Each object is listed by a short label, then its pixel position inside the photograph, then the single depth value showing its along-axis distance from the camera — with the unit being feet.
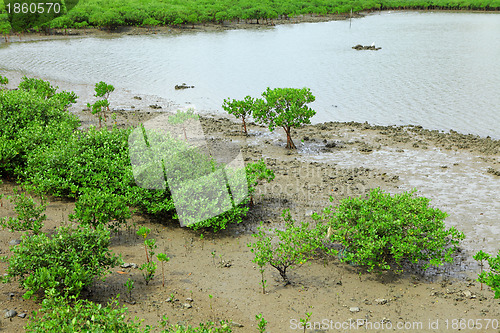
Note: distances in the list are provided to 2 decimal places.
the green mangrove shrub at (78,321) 19.79
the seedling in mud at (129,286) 26.58
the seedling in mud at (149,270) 28.45
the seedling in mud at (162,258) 27.74
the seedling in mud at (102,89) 73.40
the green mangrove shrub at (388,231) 30.22
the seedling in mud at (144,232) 30.60
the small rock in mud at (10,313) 24.09
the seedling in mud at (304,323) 23.28
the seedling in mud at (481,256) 24.89
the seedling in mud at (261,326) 22.30
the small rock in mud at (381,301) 27.91
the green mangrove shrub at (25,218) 30.48
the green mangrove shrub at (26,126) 43.01
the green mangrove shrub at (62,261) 24.37
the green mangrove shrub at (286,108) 57.06
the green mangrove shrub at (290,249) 29.48
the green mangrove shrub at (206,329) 20.84
